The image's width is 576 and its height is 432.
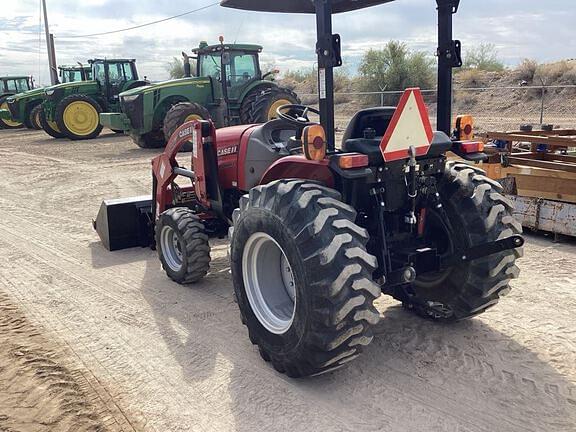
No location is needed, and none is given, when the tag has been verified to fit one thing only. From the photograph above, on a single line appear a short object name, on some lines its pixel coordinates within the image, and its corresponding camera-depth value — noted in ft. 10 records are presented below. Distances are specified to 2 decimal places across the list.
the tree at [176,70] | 140.56
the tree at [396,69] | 82.17
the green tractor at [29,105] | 74.13
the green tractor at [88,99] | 62.08
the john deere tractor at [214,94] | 48.39
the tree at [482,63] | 102.82
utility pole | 95.05
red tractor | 10.05
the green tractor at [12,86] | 90.06
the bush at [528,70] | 84.23
